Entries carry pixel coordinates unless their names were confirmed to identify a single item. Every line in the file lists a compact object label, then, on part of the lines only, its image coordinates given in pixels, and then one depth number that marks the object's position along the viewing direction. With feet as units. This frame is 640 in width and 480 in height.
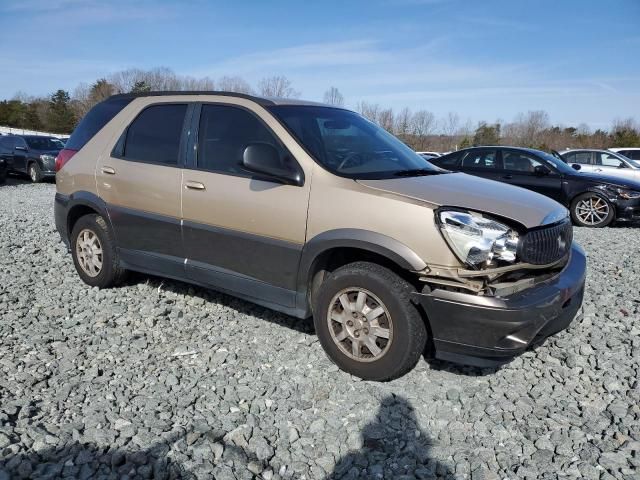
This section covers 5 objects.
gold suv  10.21
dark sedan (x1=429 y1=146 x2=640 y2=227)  32.58
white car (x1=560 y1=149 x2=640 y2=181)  51.16
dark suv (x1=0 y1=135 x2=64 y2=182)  56.54
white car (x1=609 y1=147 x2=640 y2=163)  64.44
